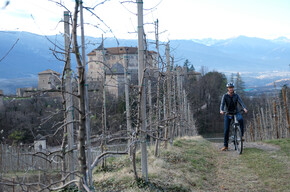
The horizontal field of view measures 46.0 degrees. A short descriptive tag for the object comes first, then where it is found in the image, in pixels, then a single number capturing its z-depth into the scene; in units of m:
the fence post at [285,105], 15.56
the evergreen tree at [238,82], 88.44
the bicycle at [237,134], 9.10
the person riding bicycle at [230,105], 9.17
